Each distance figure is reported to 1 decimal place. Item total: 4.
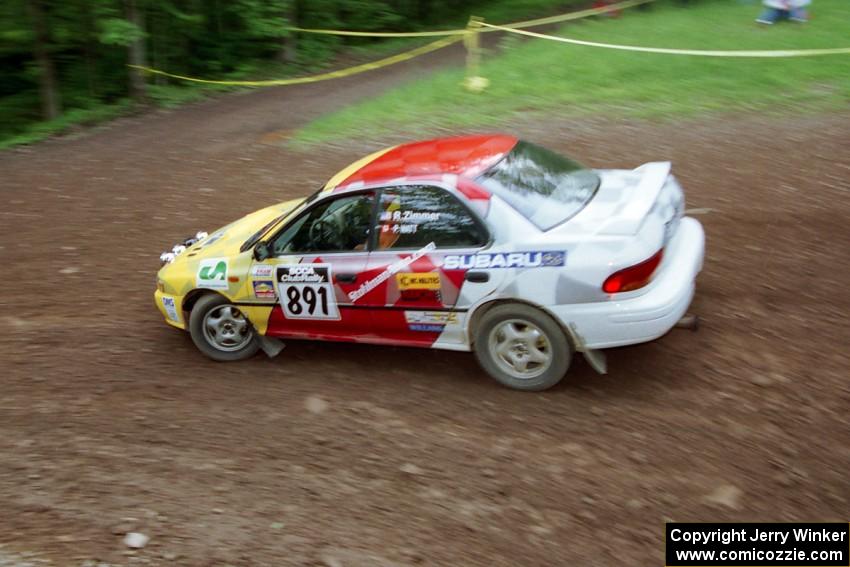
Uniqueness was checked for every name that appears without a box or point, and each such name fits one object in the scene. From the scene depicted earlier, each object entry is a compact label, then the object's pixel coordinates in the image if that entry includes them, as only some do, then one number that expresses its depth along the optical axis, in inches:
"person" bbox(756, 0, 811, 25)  581.6
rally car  199.9
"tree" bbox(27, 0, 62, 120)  593.9
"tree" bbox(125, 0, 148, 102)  614.5
